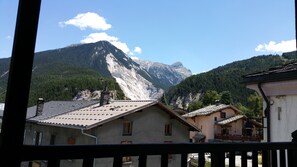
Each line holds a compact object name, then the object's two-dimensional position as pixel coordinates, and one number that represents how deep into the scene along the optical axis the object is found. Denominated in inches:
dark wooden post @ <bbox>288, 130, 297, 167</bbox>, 54.7
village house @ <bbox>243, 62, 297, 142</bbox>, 128.1
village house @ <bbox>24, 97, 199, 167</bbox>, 396.2
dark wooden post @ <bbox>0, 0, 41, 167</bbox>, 28.3
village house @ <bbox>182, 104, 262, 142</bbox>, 892.0
